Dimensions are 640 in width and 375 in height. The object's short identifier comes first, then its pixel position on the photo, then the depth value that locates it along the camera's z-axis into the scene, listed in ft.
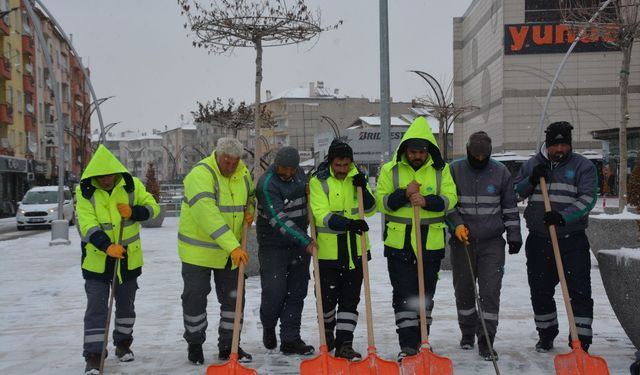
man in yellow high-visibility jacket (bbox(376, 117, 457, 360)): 18.67
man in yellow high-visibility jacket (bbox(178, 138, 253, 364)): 18.29
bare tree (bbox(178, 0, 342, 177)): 41.88
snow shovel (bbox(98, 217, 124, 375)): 17.79
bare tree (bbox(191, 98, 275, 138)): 95.86
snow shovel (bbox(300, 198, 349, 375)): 16.40
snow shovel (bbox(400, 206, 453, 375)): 16.44
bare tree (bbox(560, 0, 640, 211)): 45.68
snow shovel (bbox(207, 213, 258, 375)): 16.20
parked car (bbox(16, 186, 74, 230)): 82.74
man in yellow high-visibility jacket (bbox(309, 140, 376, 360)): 18.97
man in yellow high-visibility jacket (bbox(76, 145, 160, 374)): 18.13
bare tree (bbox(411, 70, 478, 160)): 93.91
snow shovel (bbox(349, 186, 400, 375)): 16.16
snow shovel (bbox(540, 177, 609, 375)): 16.05
